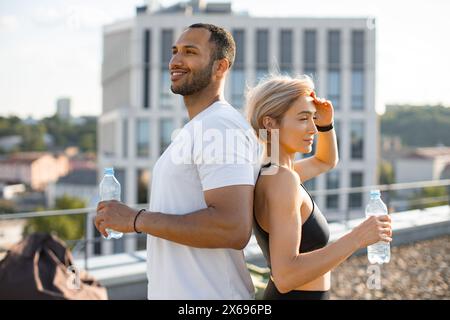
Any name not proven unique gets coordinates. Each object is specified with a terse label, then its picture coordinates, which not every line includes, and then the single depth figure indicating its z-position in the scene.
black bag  4.57
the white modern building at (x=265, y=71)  50.06
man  2.07
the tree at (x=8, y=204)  106.78
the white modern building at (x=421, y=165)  101.56
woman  2.18
